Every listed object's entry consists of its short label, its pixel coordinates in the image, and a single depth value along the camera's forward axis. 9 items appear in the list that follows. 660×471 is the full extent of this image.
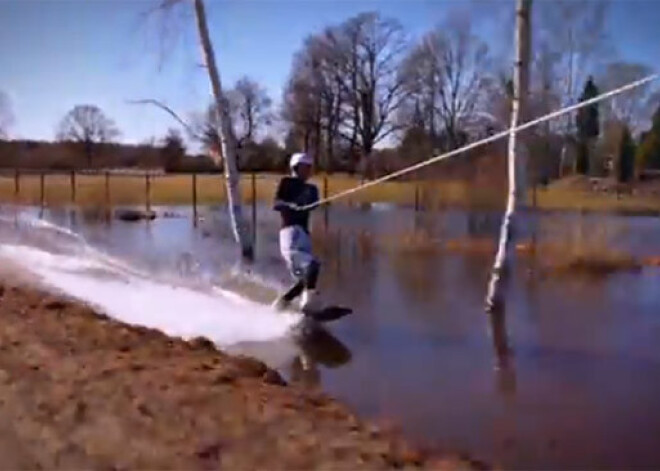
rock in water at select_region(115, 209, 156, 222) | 29.49
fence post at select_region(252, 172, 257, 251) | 25.54
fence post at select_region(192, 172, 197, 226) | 28.05
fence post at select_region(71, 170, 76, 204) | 35.53
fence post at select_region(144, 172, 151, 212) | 33.02
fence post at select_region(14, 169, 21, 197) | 35.44
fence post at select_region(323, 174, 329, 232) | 26.06
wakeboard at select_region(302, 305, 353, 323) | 9.30
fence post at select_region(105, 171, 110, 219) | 34.94
